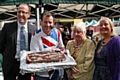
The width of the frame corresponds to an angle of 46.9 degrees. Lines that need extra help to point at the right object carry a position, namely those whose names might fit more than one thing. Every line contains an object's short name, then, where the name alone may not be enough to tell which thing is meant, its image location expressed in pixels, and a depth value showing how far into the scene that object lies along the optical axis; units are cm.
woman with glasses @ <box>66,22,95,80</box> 165
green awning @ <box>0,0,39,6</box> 333
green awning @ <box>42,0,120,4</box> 349
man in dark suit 170
